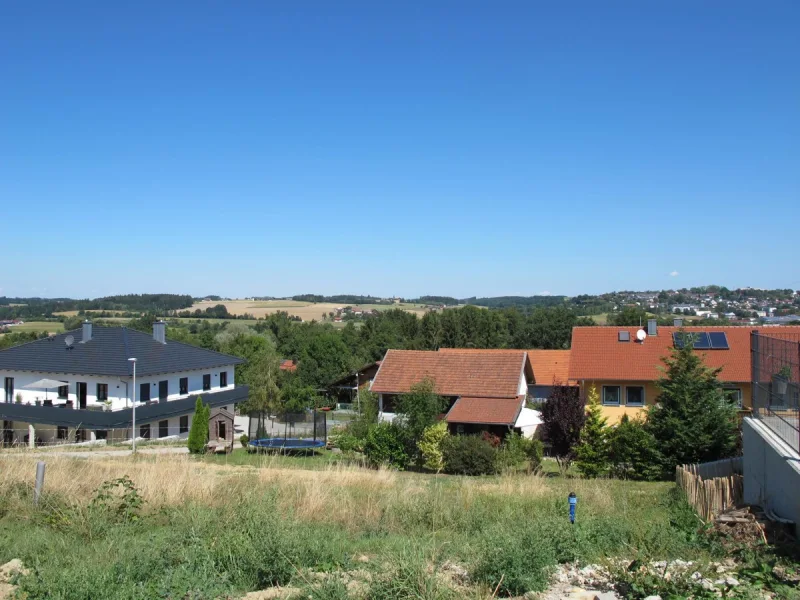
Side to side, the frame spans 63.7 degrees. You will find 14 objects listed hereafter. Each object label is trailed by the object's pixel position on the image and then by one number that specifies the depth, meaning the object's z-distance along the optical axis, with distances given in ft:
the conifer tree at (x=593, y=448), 70.49
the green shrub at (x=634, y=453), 67.15
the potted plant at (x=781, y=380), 34.87
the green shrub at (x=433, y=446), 77.10
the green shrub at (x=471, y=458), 72.64
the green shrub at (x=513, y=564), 20.18
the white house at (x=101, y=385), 112.88
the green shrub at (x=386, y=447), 78.59
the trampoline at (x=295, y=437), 91.18
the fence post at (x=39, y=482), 31.93
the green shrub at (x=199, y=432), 91.66
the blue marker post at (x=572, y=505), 29.60
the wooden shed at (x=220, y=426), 119.24
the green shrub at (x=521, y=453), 72.69
